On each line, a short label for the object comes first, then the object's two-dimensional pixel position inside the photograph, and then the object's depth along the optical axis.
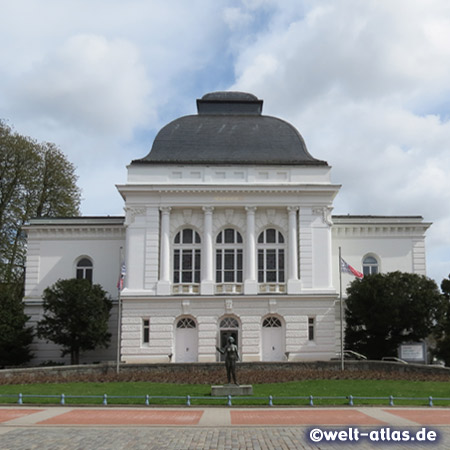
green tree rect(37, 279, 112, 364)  41.00
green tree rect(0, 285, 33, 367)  40.91
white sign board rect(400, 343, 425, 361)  37.84
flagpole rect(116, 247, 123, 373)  40.79
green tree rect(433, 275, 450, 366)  39.00
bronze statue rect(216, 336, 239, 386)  24.58
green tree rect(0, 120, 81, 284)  50.72
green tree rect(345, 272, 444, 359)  39.31
